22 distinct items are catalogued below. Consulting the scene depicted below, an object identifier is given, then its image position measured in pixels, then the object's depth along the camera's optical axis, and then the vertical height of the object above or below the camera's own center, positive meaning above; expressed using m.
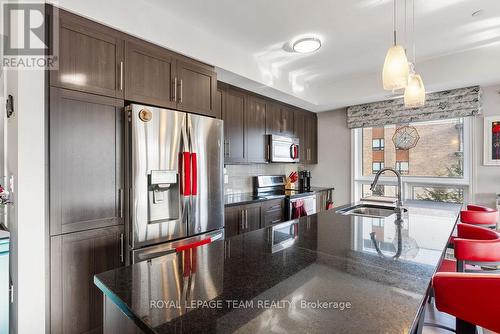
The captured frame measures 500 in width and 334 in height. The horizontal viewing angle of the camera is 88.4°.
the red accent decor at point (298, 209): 3.57 -0.61
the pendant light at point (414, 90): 1.92 +0.56
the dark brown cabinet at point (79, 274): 1.59 -0.70
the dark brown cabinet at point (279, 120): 3.77 +0.71
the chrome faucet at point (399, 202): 2.10 -0.31
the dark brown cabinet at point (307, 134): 4.33 +0.56
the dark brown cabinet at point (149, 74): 1.95 +0.74
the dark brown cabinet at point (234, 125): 3.13 +0.52
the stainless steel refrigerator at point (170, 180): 1.87 -0.11
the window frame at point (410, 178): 3.29 -0.18
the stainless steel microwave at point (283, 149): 3.71 +0.27
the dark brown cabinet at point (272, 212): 3.22 -0.60
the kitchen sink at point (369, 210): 2.19 -0.40
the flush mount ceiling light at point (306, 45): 2.57 +1.25
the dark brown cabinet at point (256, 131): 3.42 +0.49
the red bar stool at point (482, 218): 2.12 -0.44
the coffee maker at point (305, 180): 4.55 -0.25
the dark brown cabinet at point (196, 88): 2.28 +0.73
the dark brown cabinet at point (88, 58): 1.63 +0.75
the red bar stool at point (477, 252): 1.42 -0.49
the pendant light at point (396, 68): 1.55 +0.59
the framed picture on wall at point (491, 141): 3.07 +0.29
